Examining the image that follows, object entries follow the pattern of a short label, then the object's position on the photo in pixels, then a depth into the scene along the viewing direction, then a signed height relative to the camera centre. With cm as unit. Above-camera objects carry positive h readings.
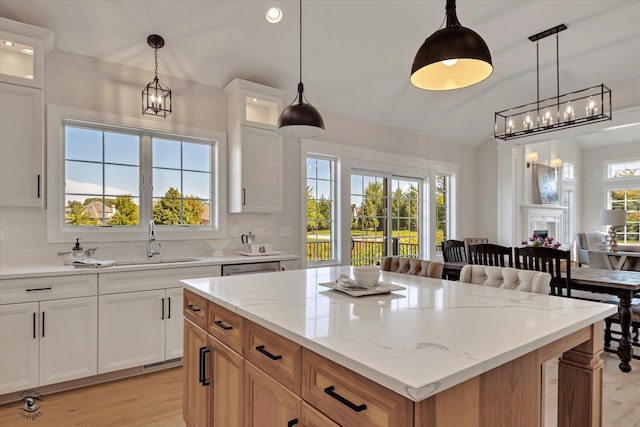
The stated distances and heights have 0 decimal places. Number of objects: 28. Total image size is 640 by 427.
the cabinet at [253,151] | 377 +65
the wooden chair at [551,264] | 315 -42
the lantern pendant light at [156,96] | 325 +112
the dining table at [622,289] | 297 -61
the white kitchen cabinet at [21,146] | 270 +50
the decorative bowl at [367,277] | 177 -30
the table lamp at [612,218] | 787 -6
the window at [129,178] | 316 +34
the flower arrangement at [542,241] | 466 -33
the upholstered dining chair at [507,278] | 176 -32
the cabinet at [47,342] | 253 -90
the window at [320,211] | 471 +5
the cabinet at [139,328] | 285 -91
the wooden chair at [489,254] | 368 -40
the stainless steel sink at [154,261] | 321 -42
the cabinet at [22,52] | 270 +124
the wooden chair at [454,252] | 477 -48
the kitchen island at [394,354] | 88 -40
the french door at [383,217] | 516 -3
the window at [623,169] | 888 +112
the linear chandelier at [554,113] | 362 +144
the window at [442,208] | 617 +11
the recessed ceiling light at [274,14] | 319 +173
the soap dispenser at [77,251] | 299 -30
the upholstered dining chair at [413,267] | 230 -34
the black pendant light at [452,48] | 146 +67
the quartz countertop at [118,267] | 258 -42
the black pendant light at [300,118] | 234 +61
